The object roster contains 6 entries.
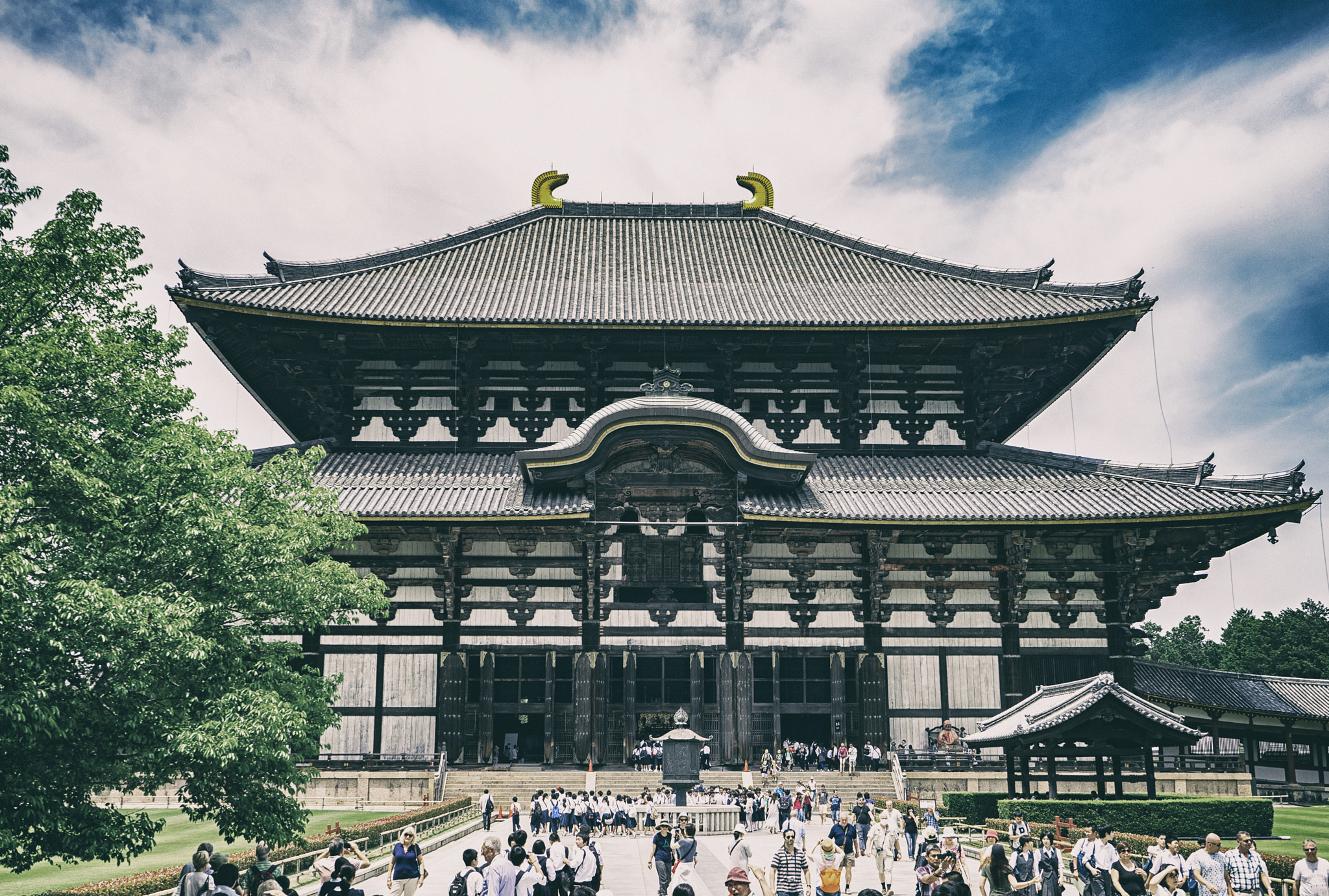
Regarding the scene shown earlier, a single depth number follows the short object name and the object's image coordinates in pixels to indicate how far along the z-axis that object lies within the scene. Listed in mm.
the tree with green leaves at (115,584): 15555
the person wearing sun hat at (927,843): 19297
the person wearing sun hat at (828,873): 15125
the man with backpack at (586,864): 15703
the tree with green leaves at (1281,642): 86625
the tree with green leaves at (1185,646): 116625
